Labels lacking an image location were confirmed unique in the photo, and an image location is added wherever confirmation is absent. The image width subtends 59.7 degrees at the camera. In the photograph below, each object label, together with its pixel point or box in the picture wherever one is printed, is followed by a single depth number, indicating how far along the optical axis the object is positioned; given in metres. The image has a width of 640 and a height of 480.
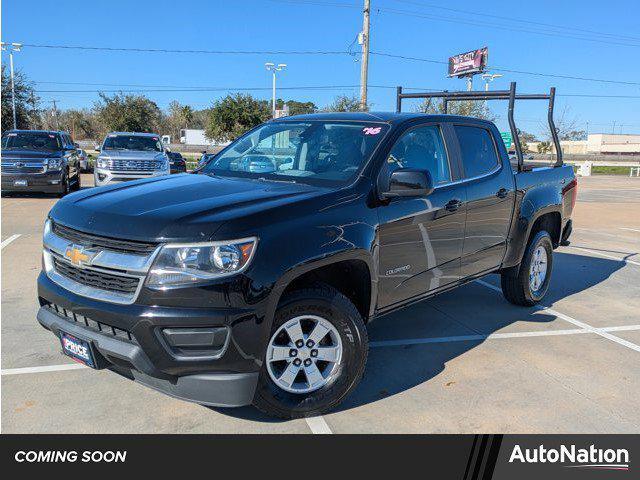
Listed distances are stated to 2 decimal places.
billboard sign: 46.41
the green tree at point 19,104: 40.25
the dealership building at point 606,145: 124.19
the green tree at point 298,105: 82.69
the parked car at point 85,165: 25.63
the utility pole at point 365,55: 21.54
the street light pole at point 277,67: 37.94
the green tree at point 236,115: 46.66
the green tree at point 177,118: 85.74
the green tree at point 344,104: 33.67
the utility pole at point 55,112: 80.81
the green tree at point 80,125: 74.25
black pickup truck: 2.87
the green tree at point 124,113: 45.88
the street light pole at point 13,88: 37.47
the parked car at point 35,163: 14.32
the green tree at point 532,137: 82.69
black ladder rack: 6.21
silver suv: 13.73
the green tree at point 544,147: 69.66
